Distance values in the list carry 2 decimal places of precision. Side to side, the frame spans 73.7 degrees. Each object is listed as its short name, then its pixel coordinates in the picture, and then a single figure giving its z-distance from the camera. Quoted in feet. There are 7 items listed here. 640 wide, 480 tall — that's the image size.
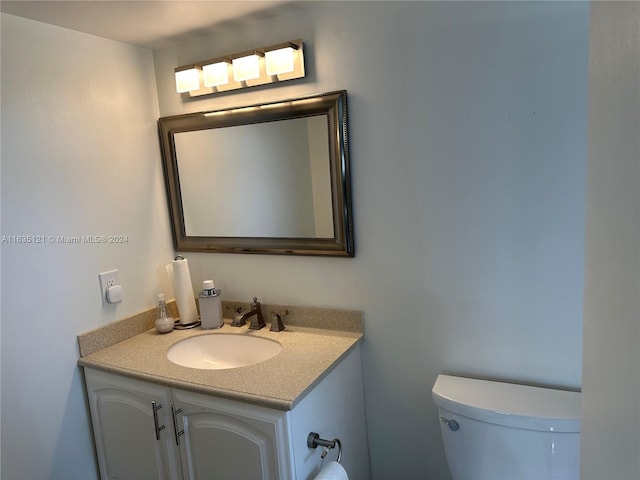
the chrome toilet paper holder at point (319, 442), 4.30
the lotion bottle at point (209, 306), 6.00
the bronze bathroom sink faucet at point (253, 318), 5.90
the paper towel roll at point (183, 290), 6.10
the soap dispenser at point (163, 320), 5.94
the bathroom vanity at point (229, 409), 4.16
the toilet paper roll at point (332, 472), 4.10
